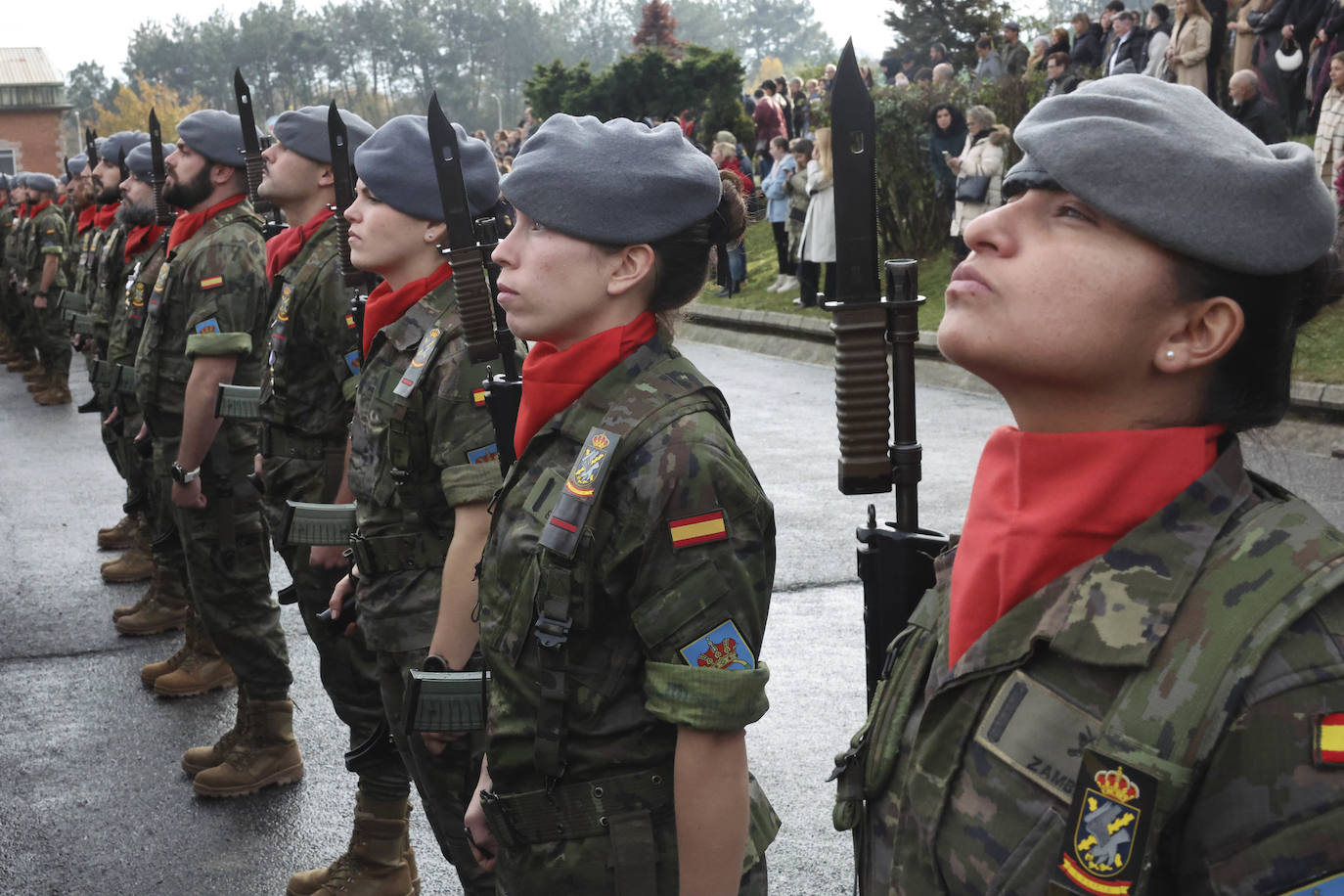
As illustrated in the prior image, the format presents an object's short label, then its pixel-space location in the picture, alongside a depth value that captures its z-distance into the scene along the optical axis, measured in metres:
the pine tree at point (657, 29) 43.84
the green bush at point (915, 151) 18.06
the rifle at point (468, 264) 3.08
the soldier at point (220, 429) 5.16
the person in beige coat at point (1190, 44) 14.19
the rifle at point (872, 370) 1.91
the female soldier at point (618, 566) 2.24
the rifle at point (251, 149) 5.29
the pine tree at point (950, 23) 32.25
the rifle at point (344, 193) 4.18
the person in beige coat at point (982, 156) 14.86
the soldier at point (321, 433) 3.97
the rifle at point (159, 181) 6.79
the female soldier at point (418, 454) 3.14
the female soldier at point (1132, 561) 1.26
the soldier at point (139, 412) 6.52
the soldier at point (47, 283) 14.82
